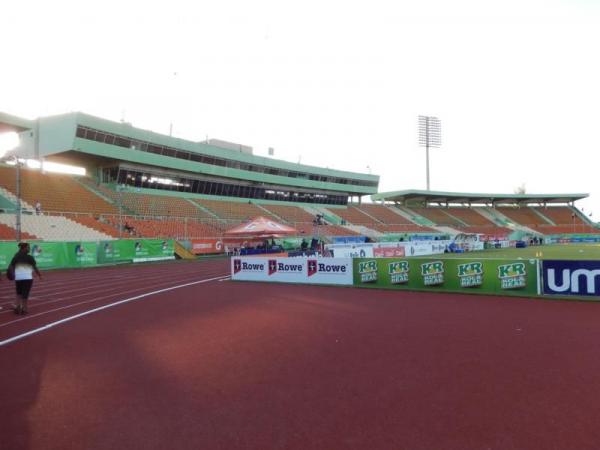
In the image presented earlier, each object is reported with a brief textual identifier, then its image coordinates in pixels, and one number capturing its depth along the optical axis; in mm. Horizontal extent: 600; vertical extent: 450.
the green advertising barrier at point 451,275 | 12992
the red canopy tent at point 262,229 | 27592
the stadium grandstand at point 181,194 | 31344
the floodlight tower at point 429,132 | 87500
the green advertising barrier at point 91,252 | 22484
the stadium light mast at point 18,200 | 18041
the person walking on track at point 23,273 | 10055
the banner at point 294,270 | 16438
